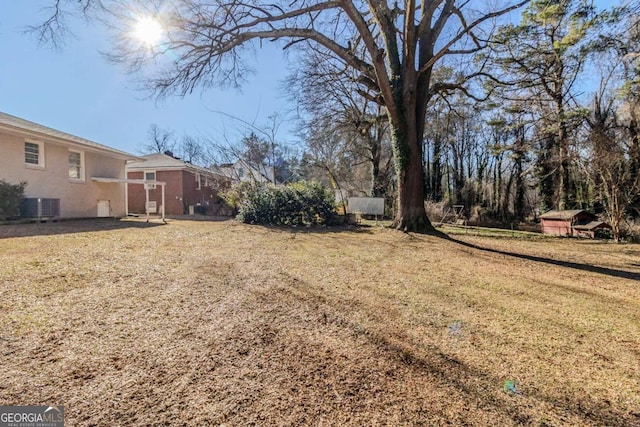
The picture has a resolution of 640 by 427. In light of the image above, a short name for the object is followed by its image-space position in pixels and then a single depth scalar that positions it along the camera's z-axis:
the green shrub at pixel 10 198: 9.01
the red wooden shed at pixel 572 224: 11.56
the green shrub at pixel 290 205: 11.70
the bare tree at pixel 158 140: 37.69
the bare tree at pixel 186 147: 33.62
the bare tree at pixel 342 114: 13.62
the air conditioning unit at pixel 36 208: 10.03
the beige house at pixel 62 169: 9.96
